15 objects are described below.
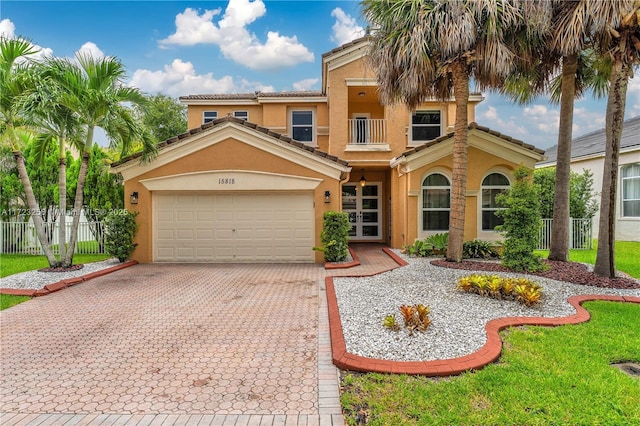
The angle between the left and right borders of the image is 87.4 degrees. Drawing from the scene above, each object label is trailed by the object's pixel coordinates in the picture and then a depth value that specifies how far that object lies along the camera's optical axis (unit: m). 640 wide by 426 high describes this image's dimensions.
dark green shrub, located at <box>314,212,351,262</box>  11.36
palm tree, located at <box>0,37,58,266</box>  9.05
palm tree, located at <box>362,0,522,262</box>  9.14
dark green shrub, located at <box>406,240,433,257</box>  12.17
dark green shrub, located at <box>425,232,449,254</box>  12.12
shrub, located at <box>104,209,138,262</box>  11.62
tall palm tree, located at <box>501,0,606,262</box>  8.64
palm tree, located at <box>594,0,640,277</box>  7.96
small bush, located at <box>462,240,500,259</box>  11.97
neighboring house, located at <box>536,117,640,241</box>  17.58
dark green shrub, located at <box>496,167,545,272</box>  9.22
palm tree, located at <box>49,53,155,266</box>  9.52
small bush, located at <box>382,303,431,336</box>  5.38
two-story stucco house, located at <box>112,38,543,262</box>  12.12
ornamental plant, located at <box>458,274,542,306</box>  6.71
